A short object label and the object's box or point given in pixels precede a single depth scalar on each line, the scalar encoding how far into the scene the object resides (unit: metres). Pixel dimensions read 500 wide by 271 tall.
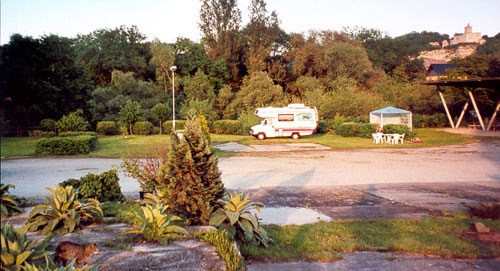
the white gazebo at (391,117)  27.97
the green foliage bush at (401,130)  25.19
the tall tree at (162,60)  47.09
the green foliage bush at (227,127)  34.06
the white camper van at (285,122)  27.67
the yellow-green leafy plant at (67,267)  2.33
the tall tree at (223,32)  49.41
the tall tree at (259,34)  47.56
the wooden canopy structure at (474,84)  29.43
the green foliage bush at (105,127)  35.66
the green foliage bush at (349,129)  28.82
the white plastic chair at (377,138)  24.12
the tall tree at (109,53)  44.75
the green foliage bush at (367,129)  27.14
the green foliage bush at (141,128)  35.52
